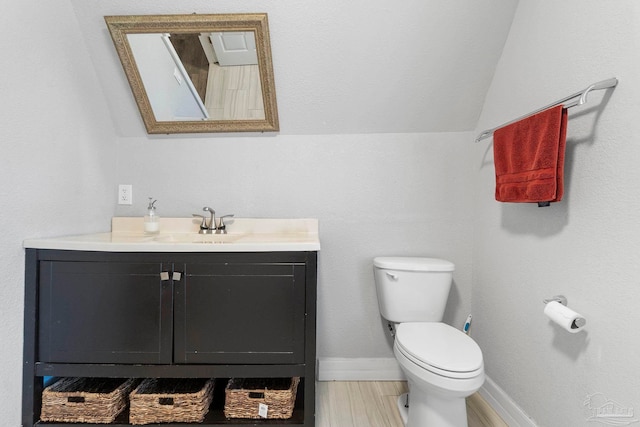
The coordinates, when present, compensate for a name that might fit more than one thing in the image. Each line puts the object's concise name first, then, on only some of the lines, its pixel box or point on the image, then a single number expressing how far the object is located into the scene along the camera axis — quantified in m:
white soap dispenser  1.64
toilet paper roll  0.98
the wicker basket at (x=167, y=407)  1.26
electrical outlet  1.76
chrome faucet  1.67
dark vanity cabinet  1.24
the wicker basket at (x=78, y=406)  1.25
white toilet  1.09
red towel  1.06
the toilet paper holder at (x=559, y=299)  1.10
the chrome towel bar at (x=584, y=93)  0.92
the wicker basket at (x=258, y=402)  1.29
